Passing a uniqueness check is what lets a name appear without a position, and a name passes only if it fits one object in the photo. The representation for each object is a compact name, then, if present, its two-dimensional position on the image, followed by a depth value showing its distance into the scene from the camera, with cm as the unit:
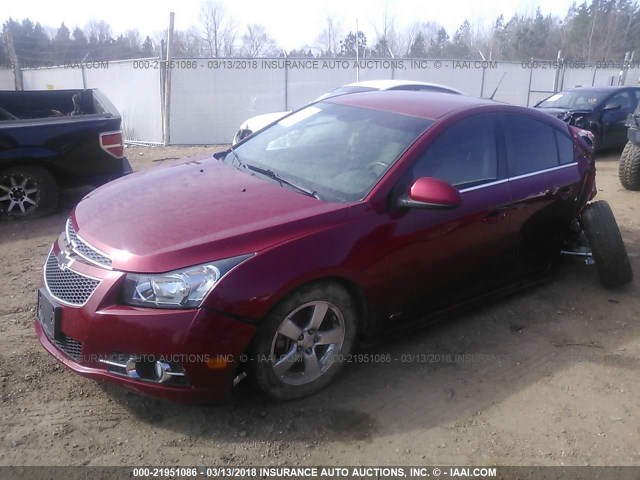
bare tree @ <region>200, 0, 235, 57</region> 4353
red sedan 262
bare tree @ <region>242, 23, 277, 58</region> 4251
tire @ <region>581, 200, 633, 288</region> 449
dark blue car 1103
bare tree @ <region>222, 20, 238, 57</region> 4347
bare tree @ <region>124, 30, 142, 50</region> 5597
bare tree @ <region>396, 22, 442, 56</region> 4738
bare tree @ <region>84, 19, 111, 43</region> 5922
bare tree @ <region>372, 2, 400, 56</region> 3984
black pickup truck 606
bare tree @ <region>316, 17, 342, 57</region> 3912
